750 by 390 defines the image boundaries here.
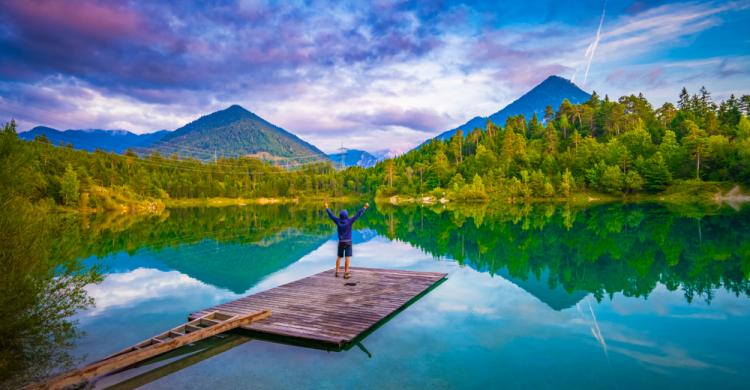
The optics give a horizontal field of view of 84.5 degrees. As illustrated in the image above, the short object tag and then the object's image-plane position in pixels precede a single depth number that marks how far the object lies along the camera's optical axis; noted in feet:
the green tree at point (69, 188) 274.77
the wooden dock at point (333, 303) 38.19
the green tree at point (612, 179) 317.24
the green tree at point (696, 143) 294.66
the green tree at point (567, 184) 333.01
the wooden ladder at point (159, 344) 26.21
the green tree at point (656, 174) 304.09
